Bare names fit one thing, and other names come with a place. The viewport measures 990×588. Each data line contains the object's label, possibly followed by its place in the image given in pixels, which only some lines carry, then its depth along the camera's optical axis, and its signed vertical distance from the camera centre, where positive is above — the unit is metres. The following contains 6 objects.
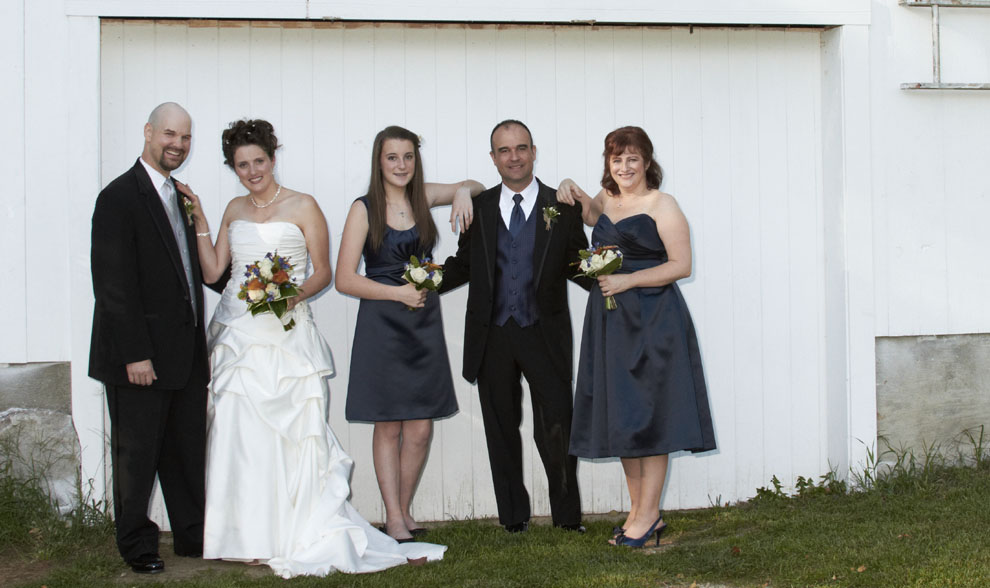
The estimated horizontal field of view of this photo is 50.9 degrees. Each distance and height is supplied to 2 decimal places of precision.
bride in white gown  4.93 -0.52
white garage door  5.92 +1.05
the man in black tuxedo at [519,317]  5.32 -0.01
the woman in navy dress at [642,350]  5.00 -0.18
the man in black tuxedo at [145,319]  4.78 +0.00
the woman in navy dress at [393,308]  5.32 +0.04
